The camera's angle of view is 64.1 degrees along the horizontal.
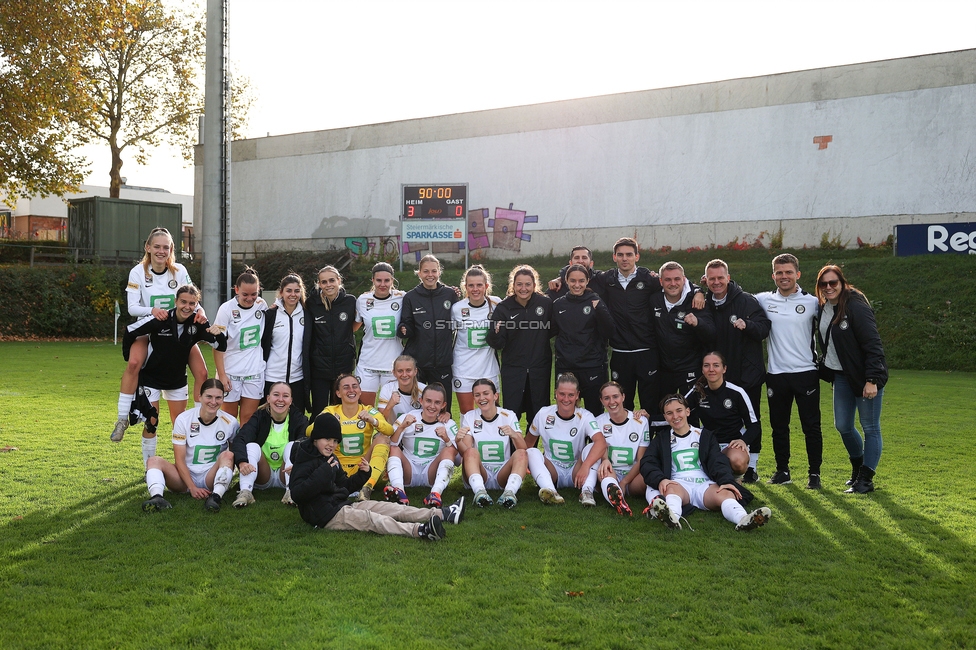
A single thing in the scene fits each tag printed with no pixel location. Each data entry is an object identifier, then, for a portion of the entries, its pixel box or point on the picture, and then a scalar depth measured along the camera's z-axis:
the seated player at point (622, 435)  6.10
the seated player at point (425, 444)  6.13
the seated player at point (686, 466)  5.52
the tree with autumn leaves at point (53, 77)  20.42
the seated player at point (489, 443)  6.10
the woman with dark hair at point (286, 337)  6.88
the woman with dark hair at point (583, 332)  6.72
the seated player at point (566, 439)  6.14
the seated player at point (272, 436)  6.07
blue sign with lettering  19.31
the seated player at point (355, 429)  6.12
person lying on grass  5.03
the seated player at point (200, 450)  6.00
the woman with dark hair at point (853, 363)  6.06
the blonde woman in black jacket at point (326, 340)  7.02
